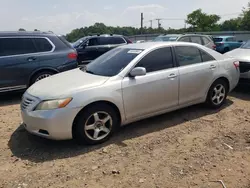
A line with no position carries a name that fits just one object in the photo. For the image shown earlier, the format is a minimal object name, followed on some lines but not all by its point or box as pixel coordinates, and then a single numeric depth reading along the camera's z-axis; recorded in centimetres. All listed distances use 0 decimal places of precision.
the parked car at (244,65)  679
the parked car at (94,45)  1276
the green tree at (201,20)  4666
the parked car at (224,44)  1813
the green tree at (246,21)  4197
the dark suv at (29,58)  663
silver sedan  388
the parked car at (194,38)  1229
